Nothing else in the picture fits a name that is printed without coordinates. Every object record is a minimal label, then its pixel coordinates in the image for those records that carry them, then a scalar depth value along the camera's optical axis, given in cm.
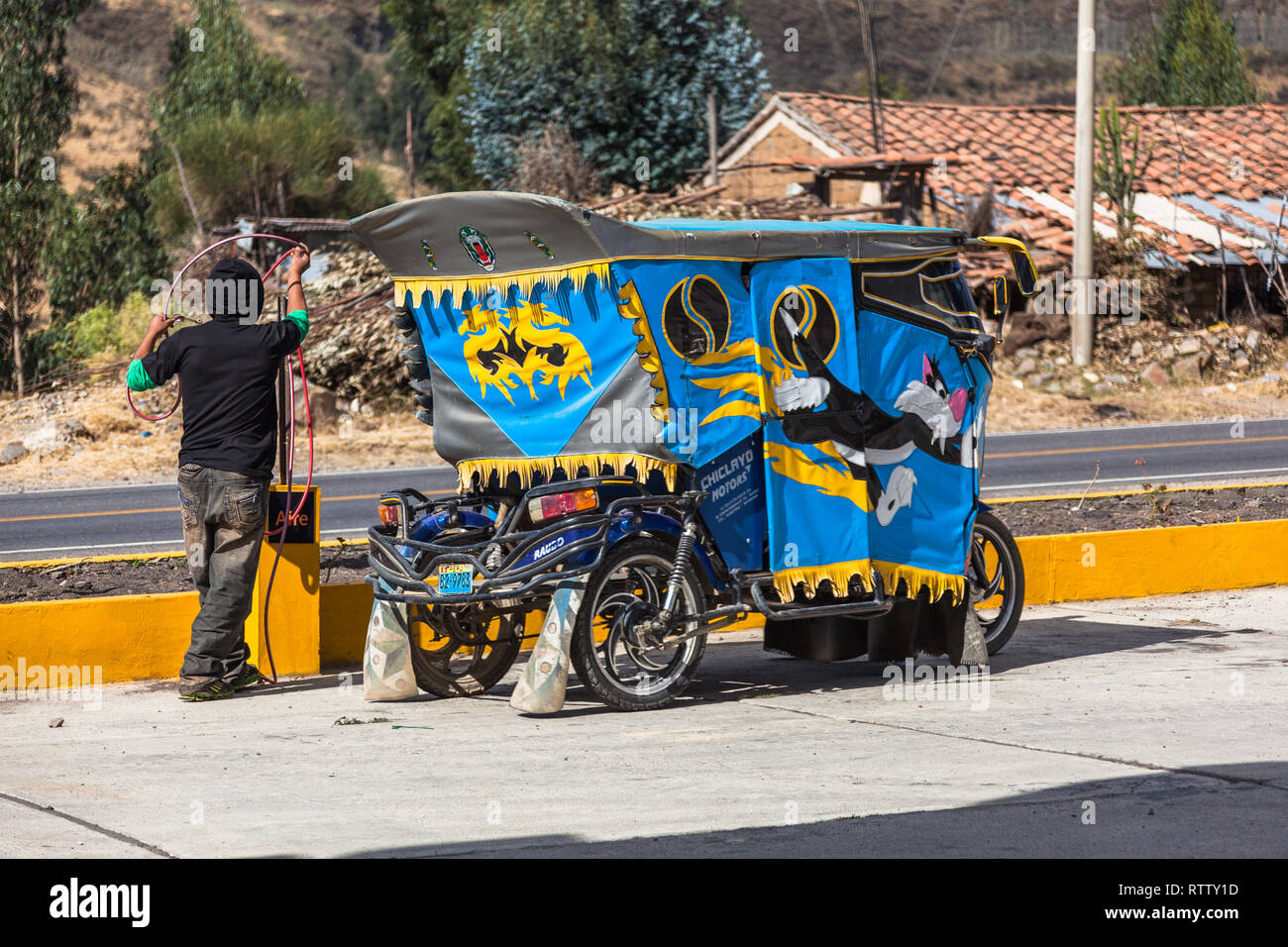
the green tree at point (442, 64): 4581
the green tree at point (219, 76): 4125
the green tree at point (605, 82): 3584
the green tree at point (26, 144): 2800
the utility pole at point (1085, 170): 2684
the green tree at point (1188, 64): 5497
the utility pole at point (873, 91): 3000
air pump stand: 873
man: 816
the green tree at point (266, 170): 3272
